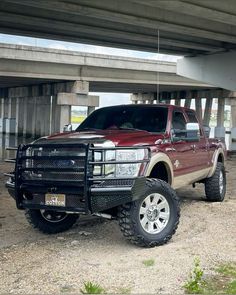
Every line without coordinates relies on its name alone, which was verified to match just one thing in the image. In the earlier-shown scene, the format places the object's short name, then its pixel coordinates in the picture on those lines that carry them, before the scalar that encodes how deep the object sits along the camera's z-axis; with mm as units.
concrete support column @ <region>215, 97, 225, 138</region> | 37522
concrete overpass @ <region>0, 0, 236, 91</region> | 10293
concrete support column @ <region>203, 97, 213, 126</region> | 39793
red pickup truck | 4201
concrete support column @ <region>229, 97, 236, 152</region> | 26935
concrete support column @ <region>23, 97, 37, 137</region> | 36792
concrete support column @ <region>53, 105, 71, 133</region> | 29288
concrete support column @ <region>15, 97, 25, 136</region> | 38670
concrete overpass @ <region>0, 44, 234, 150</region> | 23826
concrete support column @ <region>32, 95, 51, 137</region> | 33928
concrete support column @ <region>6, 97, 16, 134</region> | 40139
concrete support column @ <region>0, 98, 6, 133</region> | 41051
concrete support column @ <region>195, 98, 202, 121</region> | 40405
